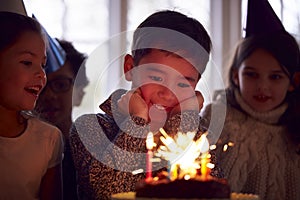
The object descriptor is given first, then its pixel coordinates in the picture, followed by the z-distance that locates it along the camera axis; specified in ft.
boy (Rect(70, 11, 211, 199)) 4.48
